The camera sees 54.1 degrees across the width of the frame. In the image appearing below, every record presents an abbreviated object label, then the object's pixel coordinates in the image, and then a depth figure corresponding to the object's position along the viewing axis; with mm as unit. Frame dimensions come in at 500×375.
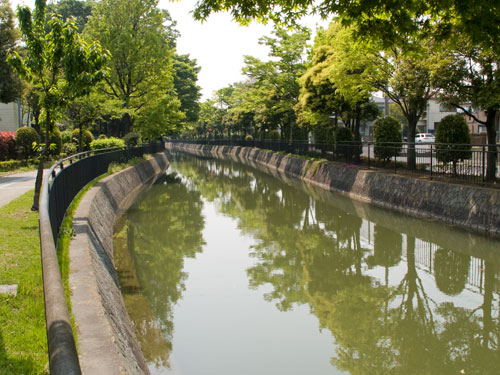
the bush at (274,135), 52266
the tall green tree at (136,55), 31250
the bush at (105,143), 25205
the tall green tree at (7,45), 24750
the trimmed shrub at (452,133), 16922
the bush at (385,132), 22422
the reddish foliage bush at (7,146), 25906
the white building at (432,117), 75938
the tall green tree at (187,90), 57750
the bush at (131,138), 30752
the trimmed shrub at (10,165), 24547
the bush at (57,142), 29436
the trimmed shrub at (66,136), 36688
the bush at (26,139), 27062
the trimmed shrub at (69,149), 32562
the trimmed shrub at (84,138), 33938
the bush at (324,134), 30945
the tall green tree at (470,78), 14906
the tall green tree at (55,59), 11195
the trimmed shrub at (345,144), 25016
